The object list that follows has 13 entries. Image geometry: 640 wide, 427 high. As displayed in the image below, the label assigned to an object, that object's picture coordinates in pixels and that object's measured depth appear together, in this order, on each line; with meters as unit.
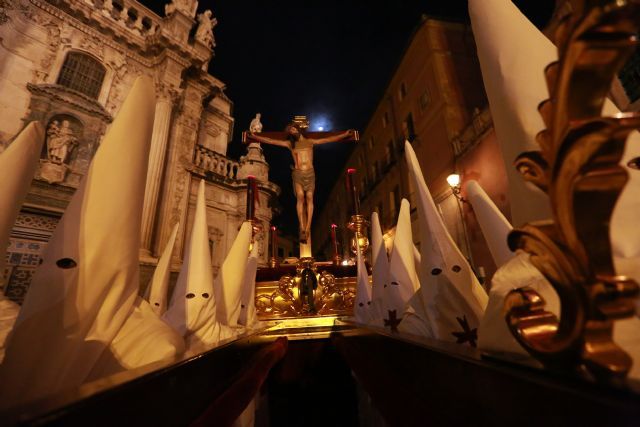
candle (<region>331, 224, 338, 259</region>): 4.45
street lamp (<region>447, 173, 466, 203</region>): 5.04
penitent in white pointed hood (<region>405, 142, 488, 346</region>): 1.22
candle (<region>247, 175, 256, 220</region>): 3.74
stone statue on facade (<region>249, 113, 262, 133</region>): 9.51
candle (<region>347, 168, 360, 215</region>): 3.61
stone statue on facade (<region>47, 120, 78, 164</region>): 5.45
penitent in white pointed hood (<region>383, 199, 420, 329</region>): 2.00
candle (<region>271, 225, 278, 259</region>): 4.69
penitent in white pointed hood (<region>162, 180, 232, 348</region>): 1.98
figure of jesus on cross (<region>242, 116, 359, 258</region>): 4.07
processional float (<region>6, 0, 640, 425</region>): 0.32
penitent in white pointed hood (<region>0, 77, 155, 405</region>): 0.75
